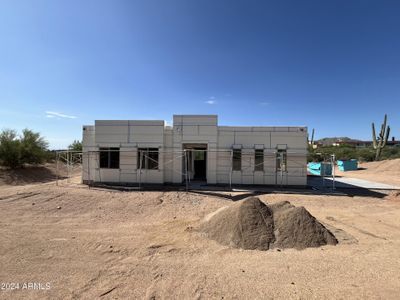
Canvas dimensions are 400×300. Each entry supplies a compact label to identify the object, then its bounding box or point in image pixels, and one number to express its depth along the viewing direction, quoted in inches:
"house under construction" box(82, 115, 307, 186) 633.0
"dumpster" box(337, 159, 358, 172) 1240.8
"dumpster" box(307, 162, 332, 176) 960.9
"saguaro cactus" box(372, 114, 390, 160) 1424.0
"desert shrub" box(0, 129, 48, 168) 816.3
